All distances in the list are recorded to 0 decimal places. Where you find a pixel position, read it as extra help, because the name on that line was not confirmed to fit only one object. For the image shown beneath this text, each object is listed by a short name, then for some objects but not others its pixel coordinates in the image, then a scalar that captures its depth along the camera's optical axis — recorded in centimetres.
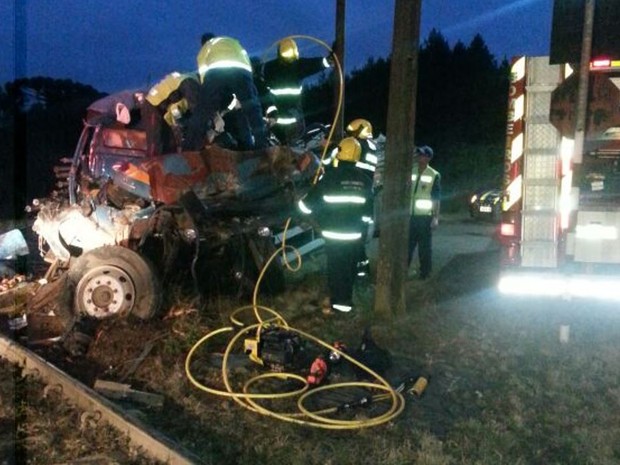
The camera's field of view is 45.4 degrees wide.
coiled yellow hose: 461
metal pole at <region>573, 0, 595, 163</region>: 571
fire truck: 616
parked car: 1974
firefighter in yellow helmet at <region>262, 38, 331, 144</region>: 937
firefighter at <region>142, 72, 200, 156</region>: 766
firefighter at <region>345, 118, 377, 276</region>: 746
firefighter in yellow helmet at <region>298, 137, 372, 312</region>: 709
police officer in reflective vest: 891
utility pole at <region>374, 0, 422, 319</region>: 666
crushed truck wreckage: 649
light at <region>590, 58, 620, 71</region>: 609
